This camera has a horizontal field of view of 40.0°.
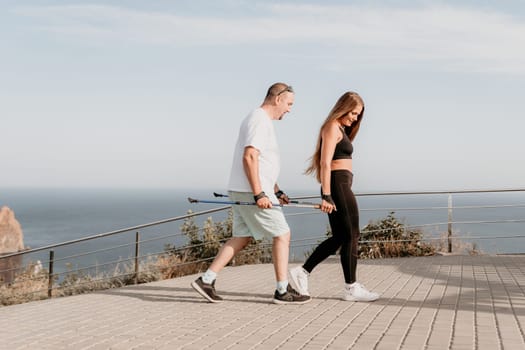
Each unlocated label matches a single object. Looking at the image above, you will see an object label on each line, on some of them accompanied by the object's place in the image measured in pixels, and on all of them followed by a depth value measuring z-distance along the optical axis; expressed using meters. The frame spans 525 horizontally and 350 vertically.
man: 6.08
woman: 6.39
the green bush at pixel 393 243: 11.96
